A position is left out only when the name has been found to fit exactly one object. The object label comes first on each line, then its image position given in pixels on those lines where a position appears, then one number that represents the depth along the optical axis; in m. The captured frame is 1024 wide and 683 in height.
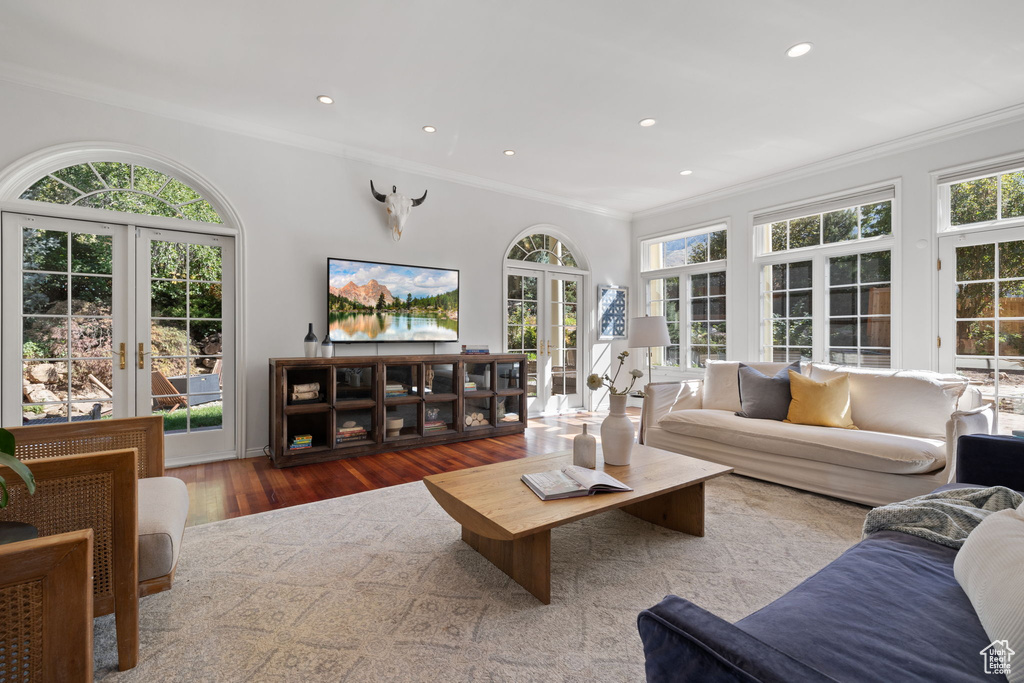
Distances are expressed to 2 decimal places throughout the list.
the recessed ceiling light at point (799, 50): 2.75
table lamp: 4.56
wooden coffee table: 1.68
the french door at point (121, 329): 3.10
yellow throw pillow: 3.09
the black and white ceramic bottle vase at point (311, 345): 3.85
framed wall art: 6.21
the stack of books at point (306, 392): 3.70
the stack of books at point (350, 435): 3.90
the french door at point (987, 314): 3.57
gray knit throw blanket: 1.36
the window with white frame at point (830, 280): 4.29
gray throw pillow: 3.34
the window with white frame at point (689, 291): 5.63
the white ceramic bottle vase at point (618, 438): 2.34
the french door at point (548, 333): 5.55
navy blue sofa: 0.65
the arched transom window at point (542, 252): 5.50
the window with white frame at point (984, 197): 3.58
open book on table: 1.88
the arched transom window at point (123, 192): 3.21
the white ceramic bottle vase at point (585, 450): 2.25
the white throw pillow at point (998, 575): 0.80
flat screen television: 4.16
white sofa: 2.48
